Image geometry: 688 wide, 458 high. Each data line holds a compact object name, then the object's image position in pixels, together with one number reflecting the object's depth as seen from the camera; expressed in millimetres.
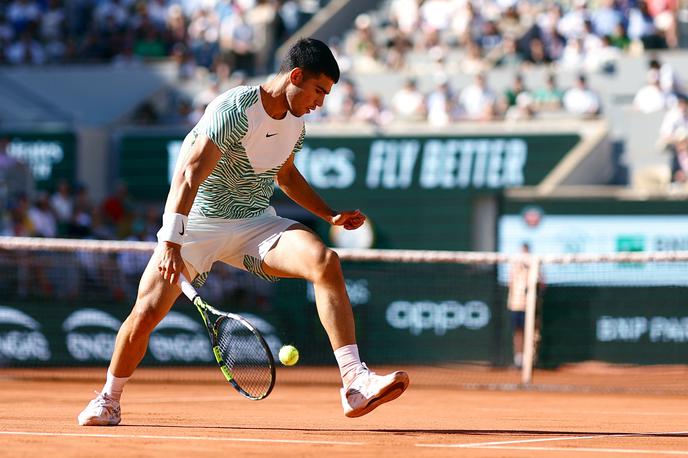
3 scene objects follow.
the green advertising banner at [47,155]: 24359
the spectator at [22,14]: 29125
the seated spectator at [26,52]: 28391
